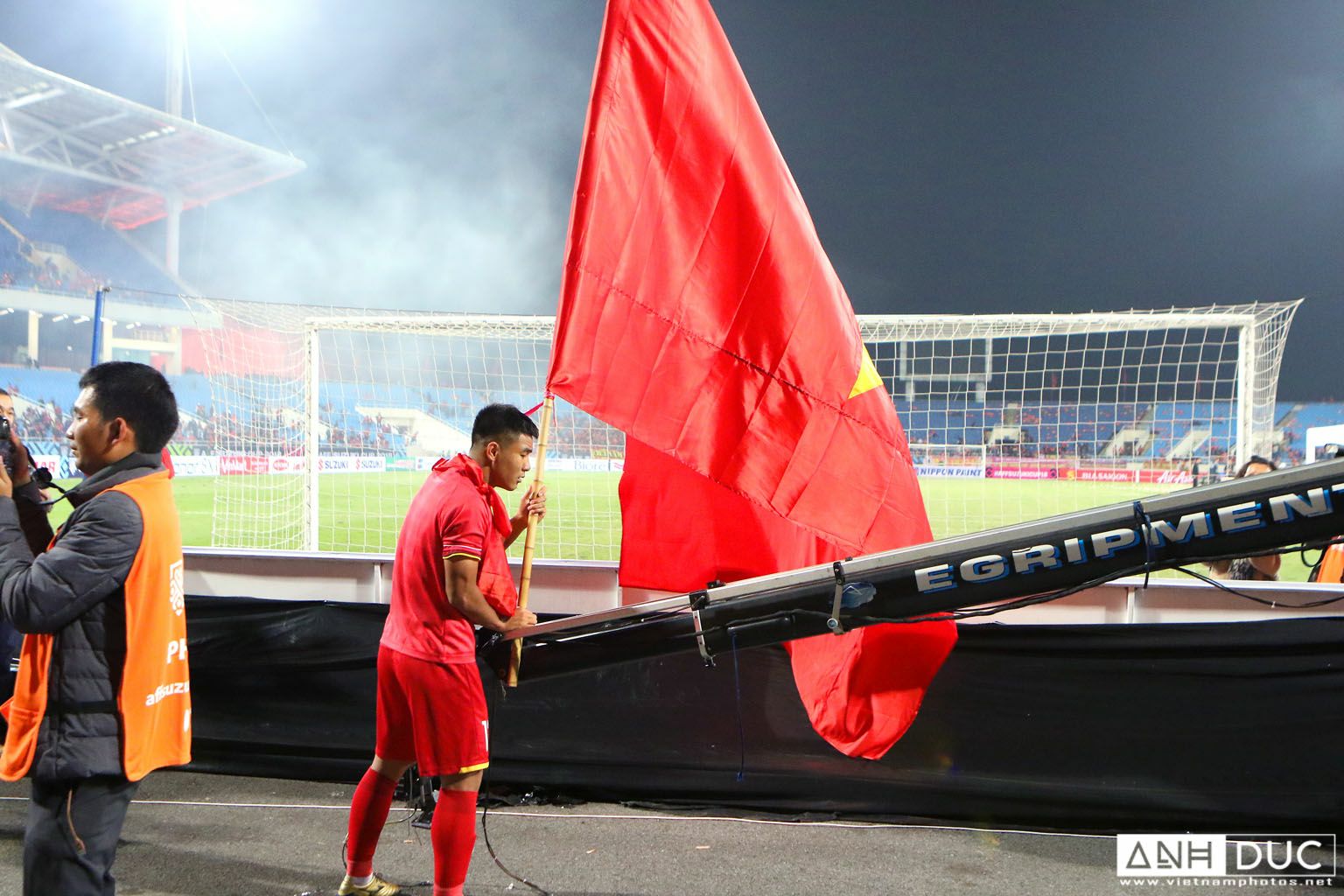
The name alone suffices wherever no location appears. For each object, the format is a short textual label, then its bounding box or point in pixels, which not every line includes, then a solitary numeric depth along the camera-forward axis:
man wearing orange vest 1.89
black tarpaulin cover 3.66
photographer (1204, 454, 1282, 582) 4.89
